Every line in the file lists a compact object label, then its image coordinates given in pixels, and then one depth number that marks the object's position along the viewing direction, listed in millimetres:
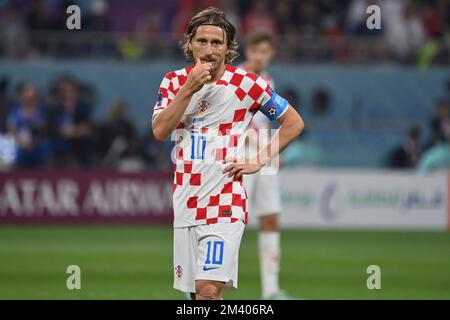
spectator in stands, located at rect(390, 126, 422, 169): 19531
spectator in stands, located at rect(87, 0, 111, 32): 20062
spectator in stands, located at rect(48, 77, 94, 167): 18359
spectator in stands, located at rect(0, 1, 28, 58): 19625
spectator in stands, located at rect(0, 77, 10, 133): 17984
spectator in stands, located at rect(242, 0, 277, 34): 21016
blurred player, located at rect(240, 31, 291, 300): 10664
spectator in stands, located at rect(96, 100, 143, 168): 18672
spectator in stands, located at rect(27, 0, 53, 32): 20062
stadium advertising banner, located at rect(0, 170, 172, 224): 17906
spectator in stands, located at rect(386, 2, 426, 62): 21281
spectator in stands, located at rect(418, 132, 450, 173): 19438
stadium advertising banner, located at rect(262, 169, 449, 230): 18656
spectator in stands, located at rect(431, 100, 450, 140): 19891
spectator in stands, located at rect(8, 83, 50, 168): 18031
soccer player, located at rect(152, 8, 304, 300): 6836
